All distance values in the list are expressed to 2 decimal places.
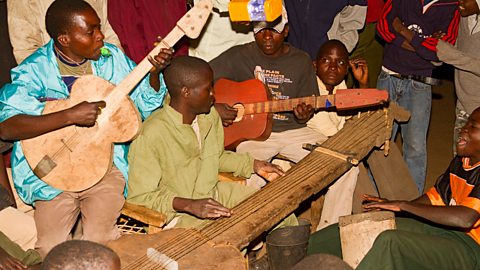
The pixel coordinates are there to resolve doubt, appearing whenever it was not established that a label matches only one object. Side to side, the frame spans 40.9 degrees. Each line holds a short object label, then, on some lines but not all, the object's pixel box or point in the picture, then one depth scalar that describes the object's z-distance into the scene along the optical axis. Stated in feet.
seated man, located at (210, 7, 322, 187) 16.24
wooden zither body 10.40
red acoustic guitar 16.01
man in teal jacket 11.78
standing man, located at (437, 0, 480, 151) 16.53
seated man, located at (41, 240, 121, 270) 7.89
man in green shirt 12.19
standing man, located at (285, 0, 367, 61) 18.65
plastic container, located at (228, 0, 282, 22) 13.84
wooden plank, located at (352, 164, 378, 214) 16.34
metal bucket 13.47
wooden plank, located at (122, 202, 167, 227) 11.75
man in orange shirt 11.12
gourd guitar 12.05
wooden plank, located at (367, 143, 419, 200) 16.49
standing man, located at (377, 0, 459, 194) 17.44
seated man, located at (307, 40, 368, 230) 17.03
